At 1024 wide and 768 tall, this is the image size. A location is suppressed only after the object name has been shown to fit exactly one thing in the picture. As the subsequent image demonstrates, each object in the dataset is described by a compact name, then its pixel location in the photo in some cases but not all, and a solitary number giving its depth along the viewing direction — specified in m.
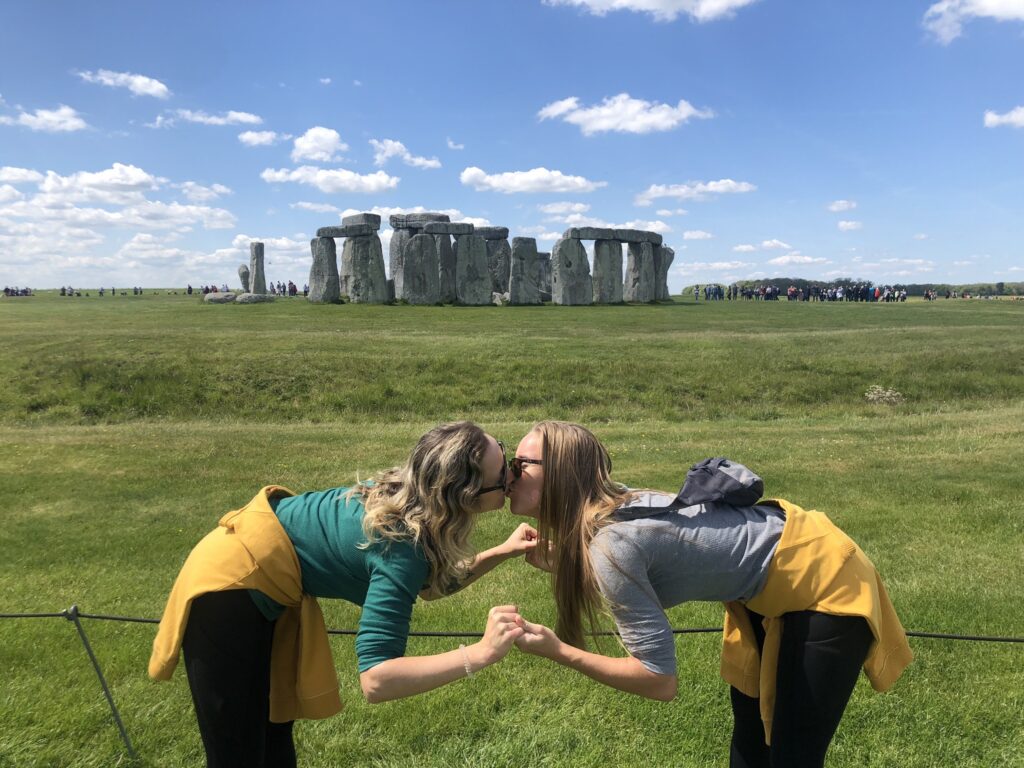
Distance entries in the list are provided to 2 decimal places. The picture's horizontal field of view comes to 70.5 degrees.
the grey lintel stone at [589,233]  33.47
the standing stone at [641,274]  37.47
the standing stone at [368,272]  31.48
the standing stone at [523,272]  32.19
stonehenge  31.56
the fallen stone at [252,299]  33.78
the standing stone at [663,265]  39.47
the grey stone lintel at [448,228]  31.92
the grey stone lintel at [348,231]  31.69
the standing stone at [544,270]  41.03
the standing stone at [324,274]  32.34
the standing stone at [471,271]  31.69
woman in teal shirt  2.19
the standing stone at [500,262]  38.78
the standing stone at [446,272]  32.62
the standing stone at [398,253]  32.72
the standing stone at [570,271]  33.16
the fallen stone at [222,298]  34.47
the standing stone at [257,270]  39.09
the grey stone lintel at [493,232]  37.91
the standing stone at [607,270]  35.19
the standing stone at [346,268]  32.06
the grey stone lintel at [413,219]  35.03
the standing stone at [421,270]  31.34
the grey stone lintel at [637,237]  36.34
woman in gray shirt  2.25
